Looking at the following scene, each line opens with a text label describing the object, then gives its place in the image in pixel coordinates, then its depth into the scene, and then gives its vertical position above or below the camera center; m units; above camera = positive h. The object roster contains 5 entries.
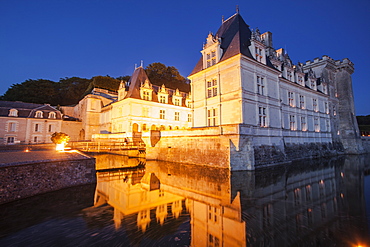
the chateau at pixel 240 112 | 15.77 +3.72
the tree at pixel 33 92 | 42.97 +11.83
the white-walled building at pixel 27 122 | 28.62 +3.20
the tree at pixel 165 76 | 52.11 +18.81
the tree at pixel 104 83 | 45.06 +14.67
